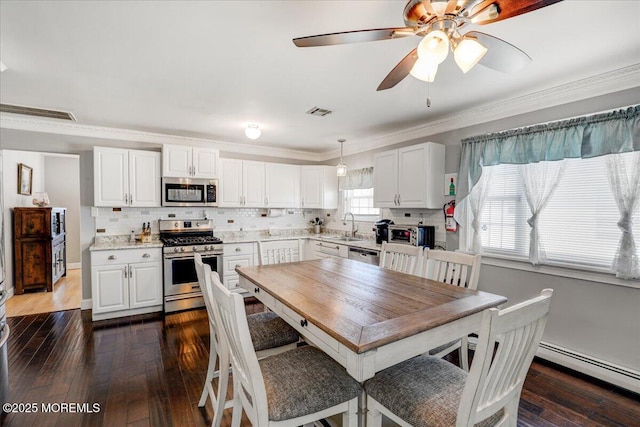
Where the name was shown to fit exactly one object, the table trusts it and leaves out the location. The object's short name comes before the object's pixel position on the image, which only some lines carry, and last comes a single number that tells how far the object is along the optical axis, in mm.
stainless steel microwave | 4121
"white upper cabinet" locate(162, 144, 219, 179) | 4066
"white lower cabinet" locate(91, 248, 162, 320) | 3572
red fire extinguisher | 3383
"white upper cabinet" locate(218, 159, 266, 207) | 4609
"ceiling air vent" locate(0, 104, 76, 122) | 3107
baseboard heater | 2242
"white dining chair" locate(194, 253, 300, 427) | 1733
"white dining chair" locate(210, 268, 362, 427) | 1202
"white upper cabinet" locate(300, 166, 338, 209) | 5277
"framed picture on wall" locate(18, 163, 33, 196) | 4645
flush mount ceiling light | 3520
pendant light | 4258
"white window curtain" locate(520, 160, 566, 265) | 2672
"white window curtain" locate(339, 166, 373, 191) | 4711
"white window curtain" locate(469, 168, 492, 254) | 3131
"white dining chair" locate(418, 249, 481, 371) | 2090
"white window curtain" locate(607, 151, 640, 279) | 2223
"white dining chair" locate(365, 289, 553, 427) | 1038
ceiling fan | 1199
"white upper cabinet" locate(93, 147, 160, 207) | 3760
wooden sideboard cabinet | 4539
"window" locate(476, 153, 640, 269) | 2416
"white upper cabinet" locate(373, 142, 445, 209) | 3445
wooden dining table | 1212
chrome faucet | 4947
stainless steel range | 3861
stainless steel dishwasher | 3731
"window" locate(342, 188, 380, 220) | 4776
